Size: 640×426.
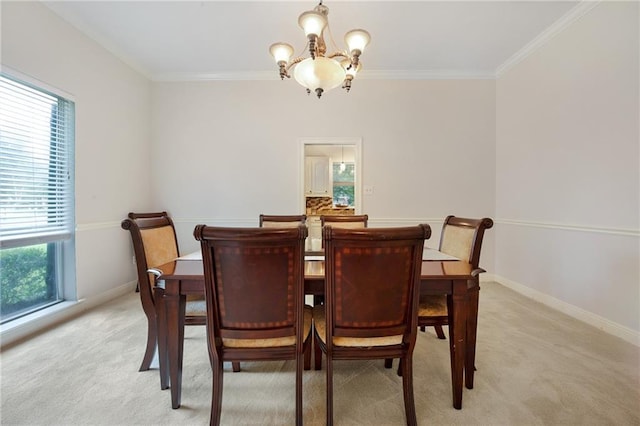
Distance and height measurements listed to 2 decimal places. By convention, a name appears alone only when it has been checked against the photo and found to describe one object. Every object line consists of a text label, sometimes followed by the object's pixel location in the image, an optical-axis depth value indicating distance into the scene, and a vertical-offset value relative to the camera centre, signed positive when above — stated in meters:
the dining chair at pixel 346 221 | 2.38 -0.10
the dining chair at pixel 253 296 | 1.07 -0.37
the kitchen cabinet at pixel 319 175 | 5.87 +0.78
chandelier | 1.69 +1.08
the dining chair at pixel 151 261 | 1.53 -0.33
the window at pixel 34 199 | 2.09 +0.08
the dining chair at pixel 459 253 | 1.58 -0.28
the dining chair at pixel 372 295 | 1.09 -0.37
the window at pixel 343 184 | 5.95 +0.59
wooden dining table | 1.31 -0.47
